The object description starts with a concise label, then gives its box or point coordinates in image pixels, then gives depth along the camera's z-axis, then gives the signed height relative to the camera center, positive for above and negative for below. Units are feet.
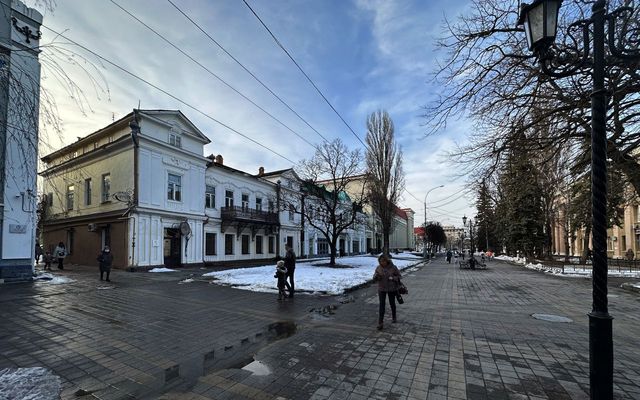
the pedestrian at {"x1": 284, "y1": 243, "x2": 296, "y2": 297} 39.52 -4.93
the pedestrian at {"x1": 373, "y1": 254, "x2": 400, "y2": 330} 26.38 -4.31
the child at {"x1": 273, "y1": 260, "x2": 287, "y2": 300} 37.27 -5.92
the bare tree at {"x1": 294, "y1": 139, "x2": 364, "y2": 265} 88.34 +8.73
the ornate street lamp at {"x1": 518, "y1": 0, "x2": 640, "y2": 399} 11.71 +2.75
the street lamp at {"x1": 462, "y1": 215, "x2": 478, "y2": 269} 92.81 -11.10
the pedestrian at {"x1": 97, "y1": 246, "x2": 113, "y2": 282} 52.24 -5.78
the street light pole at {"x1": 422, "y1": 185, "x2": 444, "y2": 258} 156.25 -5.01
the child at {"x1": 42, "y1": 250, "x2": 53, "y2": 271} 65.93 -7.10
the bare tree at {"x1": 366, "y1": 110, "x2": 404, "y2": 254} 99.66 +14.59
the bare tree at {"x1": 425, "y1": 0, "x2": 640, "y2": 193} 28.40 +10.32
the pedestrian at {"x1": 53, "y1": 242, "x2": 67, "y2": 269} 70.74 -6.34
